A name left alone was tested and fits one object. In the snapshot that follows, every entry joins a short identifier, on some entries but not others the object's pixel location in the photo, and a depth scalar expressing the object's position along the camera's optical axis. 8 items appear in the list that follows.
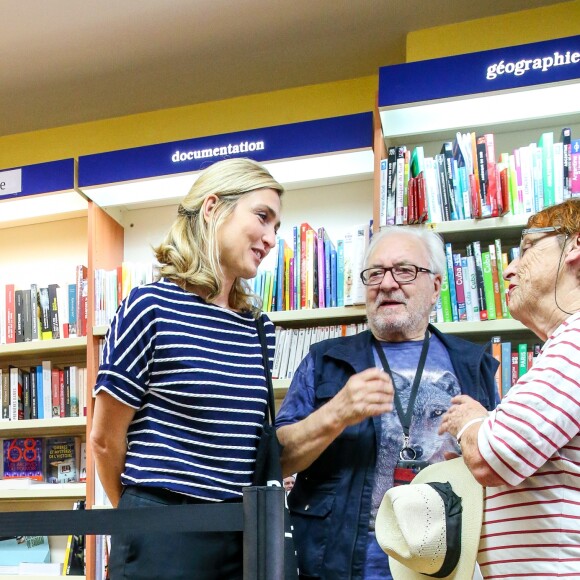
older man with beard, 1.72
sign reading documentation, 3.08
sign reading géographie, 2.65
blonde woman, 1.43
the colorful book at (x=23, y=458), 3.66
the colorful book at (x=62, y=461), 3.62
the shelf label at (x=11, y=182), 3.60
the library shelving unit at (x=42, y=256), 3.45
